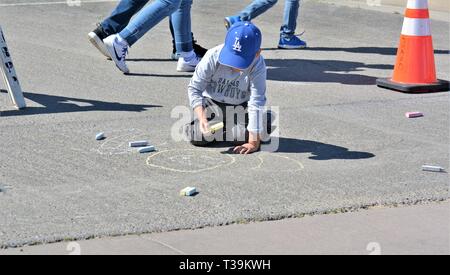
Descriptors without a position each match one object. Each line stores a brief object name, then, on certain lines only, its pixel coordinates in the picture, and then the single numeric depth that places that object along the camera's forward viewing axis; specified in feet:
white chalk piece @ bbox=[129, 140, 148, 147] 36.35
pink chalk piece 42.18
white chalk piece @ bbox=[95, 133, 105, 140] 37.10
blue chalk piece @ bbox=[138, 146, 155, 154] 35.53
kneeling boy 34.93
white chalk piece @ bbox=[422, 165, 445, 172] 34.13
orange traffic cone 47.08
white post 41.19
